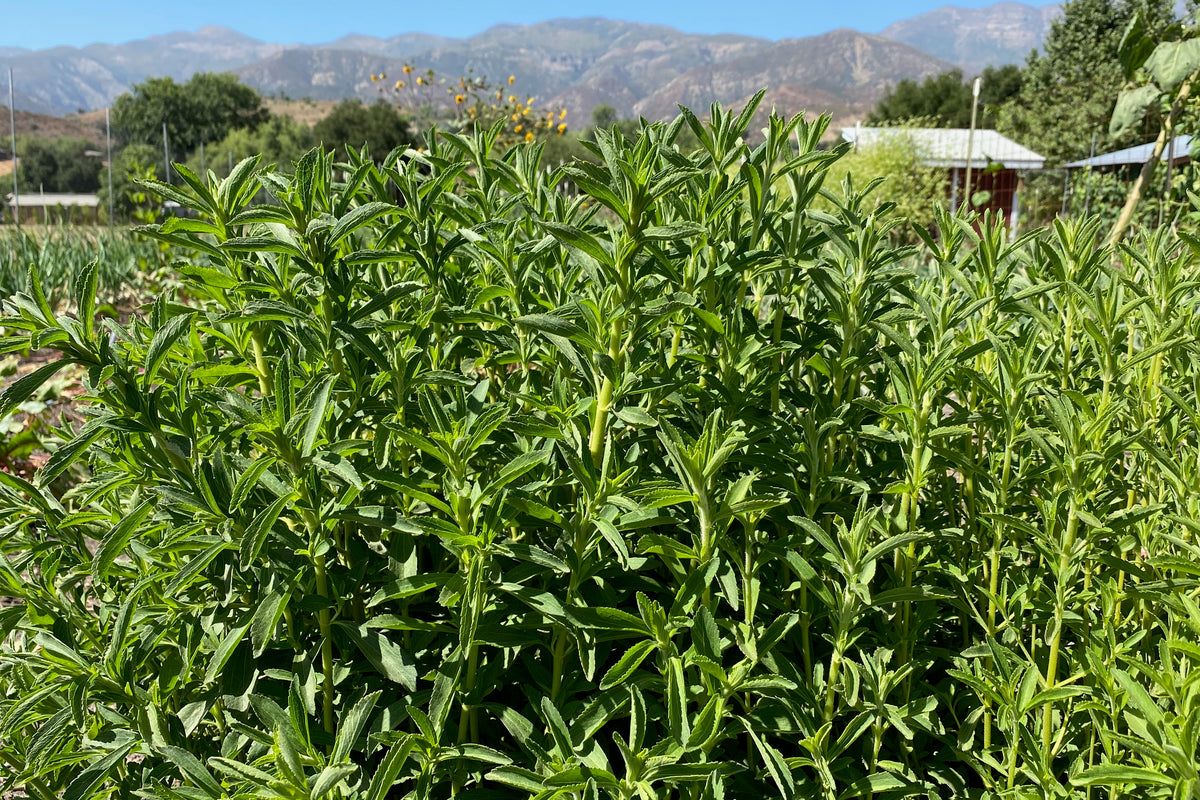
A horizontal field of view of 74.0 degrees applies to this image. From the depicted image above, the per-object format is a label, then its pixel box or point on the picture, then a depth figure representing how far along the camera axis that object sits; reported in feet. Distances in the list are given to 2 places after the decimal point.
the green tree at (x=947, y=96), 165.78
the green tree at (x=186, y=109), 245.86
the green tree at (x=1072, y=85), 111.55
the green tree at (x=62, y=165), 249.55
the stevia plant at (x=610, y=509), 3.18
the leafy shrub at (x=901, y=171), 51.83
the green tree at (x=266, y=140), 198.18
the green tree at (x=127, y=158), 191.42
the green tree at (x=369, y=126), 161.99
